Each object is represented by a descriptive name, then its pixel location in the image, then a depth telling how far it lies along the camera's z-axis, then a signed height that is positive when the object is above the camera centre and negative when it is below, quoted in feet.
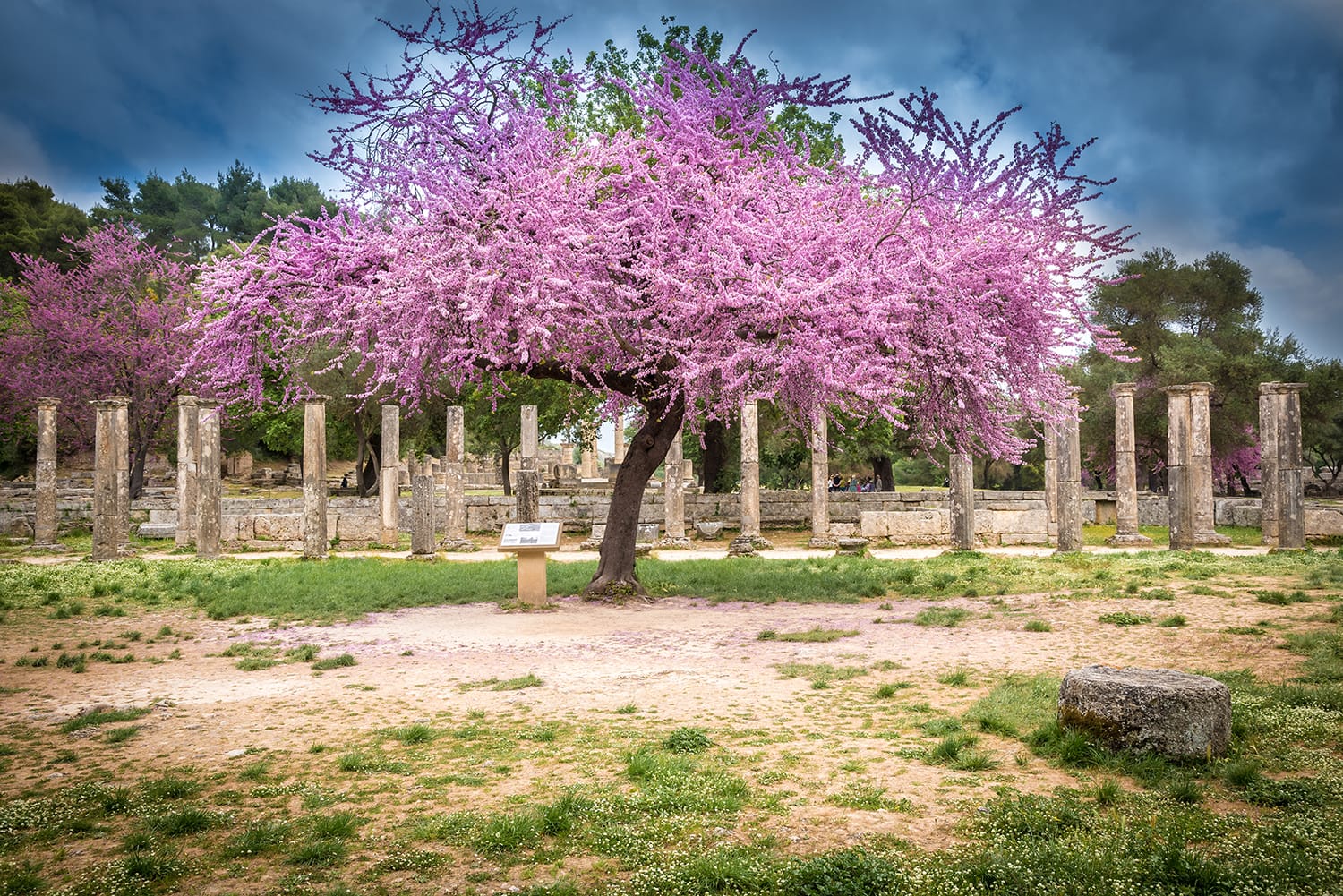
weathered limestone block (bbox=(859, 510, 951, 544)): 81.00 -5.01
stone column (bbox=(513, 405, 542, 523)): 68.08 -1.37
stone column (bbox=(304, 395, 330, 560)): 66.03 -0.12
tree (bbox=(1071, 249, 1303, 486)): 111.96 +15.36
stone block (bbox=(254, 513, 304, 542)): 80.43 -4.51
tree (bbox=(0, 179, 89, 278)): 142.00 +44.02
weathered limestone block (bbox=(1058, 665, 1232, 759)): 18.08 -5.10
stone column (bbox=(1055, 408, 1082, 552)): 65.51 -1.12
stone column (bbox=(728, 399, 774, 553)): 74.38 -0.40
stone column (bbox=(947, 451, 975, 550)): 70.28 -2.91
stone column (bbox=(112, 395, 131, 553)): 71.61 +2.49
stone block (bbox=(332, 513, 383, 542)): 81.20 -4.64
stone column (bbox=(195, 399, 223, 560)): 66.80 -1.06
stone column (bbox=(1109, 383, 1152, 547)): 73.00 -0.38
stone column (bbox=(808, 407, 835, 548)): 77.34 -2.62
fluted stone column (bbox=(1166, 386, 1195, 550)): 66.03 -0.18
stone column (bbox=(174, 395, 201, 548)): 76.69 +0.75
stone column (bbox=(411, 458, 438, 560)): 69.41 -3.65
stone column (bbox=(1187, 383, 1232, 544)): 67.21 +0.01
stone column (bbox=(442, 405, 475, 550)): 80.43 -0.10
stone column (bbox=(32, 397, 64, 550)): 76.84 +0.20
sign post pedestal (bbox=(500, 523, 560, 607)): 43.68 -3.78
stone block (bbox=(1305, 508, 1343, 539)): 72.90 -4.53
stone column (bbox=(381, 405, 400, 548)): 79.66 -0.61
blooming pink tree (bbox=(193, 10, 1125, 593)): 36.50 +9.50
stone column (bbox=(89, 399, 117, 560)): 67.36 -0.45
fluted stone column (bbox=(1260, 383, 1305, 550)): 63.26 +0.12
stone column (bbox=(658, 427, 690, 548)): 78.59 -2.28
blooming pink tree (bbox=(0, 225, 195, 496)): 101.45 +15.68
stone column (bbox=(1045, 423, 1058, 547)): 80.07 -1.54
